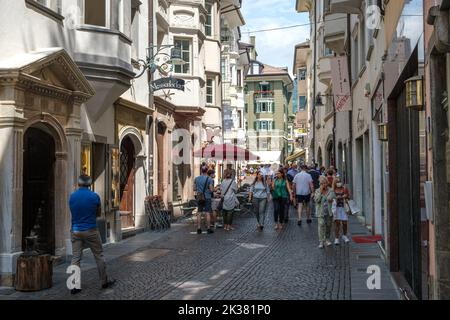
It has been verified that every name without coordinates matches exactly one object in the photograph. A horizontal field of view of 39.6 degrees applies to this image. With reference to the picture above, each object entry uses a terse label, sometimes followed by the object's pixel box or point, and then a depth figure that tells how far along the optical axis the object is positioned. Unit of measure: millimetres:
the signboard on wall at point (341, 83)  21922
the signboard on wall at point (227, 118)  34750
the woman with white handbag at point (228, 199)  18391
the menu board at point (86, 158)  13883
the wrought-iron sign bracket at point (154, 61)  17938
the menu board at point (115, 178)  16031
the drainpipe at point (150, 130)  19422
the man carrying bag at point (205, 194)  17828
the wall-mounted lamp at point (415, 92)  6609
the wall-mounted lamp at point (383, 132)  11273
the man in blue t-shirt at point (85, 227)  9781
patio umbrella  24000
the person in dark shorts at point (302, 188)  19828
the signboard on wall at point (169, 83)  18062
